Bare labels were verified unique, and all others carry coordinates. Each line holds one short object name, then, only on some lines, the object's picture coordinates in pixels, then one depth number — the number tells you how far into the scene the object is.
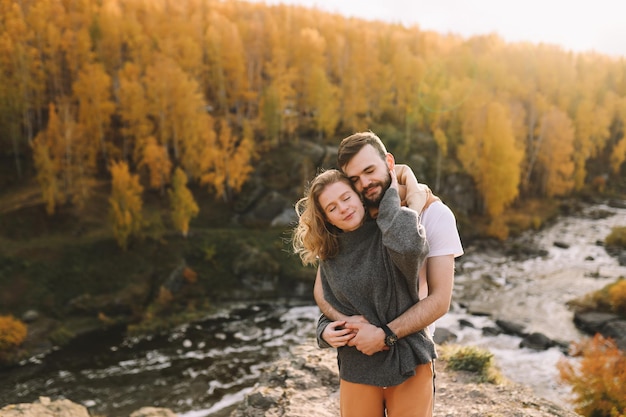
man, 3.20
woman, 3.24
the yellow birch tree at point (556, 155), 42.66
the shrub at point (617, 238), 31.08
